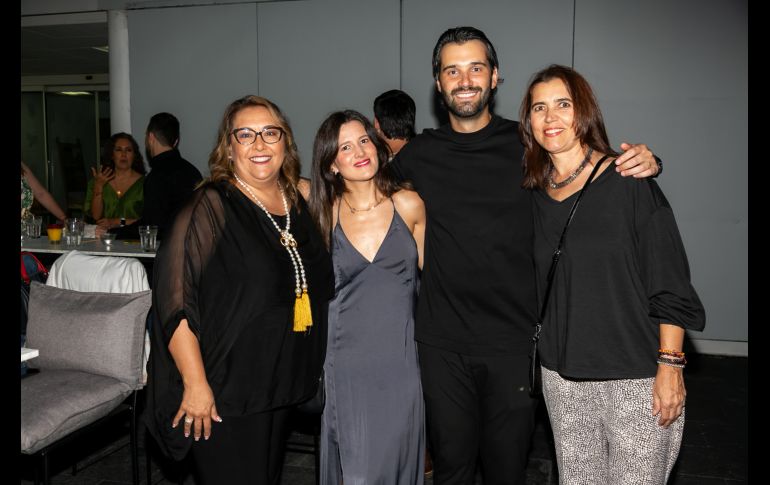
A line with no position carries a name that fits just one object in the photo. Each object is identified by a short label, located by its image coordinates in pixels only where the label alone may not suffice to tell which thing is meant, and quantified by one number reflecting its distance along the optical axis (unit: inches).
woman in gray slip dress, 97.1
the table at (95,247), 181.2
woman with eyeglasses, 81.0
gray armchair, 112.4
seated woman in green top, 226.7
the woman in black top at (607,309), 75.0
